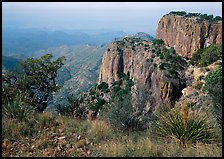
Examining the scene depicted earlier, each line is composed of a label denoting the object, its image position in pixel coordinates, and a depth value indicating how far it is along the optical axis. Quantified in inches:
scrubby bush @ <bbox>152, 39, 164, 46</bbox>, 1743.4
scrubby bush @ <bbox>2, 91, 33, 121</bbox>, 266.4
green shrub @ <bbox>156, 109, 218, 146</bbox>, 217.3
